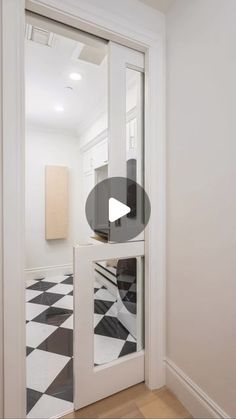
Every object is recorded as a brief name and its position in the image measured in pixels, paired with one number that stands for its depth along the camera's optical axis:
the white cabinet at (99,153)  2.92
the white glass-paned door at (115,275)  1.34
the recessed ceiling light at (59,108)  3.17
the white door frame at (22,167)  1.08
